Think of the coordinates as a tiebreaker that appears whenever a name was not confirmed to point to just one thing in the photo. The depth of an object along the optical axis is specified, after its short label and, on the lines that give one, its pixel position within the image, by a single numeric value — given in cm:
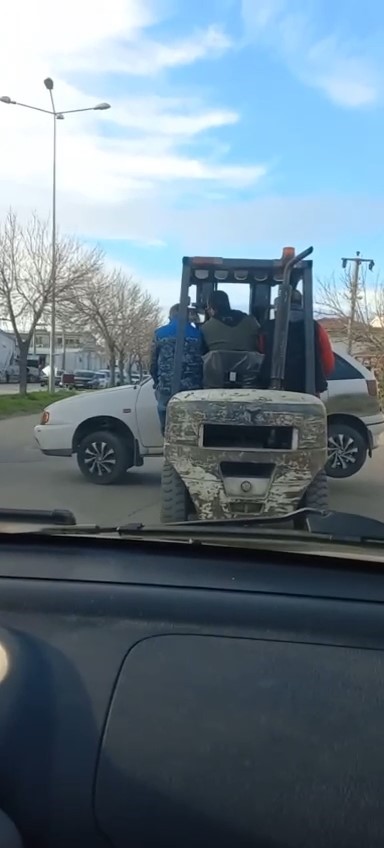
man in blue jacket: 798
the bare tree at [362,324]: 3622
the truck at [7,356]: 6378
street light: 2963
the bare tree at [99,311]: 3729
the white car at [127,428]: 1149
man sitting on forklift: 779
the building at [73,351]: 5311
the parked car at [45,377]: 5721
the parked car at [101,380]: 5442
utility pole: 4042
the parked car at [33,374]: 6562
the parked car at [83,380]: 5394
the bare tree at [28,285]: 3147
